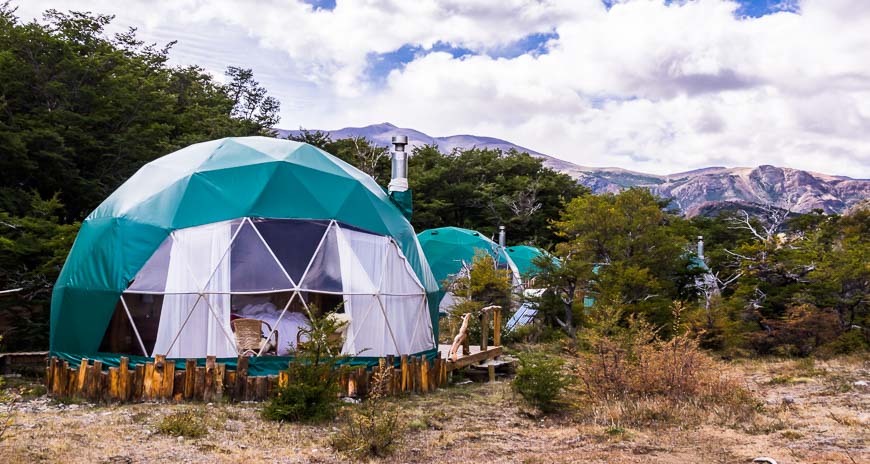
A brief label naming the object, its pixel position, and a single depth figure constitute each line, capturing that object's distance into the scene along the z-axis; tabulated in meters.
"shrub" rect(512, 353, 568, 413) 9.07
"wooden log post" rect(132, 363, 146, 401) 9.01
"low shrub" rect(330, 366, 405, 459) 6.58
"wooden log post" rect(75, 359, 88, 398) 9.26
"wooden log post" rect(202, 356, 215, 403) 9.03
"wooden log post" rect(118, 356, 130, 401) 8.97
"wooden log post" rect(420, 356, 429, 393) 10.59
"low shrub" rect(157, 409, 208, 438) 7.07
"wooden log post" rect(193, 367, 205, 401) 9.02
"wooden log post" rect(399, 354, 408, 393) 10.20
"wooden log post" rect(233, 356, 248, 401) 9.09
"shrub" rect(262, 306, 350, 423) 8.04
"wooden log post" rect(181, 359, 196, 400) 9.02
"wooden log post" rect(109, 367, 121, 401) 9.01
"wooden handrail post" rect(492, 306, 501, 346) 14.00
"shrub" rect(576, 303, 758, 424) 8.66
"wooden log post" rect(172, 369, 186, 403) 9.03
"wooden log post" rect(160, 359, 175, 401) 9.00
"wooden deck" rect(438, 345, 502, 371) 12.15
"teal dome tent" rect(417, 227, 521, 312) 25.80
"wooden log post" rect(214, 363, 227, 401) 9.09
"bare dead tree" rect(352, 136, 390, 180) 33.02
